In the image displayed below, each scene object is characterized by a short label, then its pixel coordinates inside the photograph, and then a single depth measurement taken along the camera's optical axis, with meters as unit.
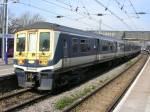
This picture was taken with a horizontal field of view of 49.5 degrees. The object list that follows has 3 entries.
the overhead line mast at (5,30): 15.04
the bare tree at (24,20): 37.64
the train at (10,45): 17.68
